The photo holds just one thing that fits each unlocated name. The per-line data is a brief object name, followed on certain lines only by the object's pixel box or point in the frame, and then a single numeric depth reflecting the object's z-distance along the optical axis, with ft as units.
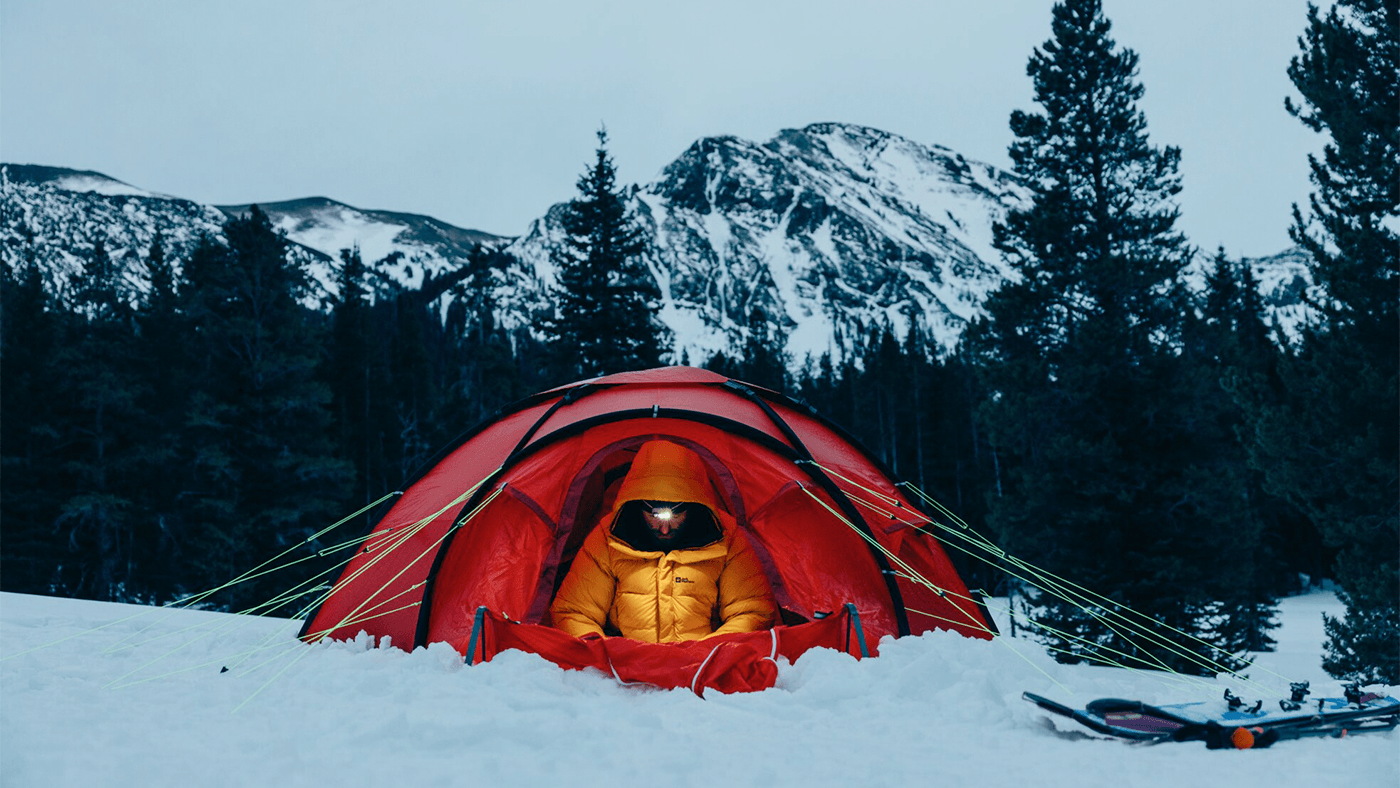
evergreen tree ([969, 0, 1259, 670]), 41.68
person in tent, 18.17
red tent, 17.12
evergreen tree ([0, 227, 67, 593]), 60.85
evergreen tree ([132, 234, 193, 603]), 65.82
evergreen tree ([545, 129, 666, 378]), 60.64
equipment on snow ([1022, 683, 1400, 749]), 11.15
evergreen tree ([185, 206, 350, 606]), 60.34
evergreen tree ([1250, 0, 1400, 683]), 33.14
